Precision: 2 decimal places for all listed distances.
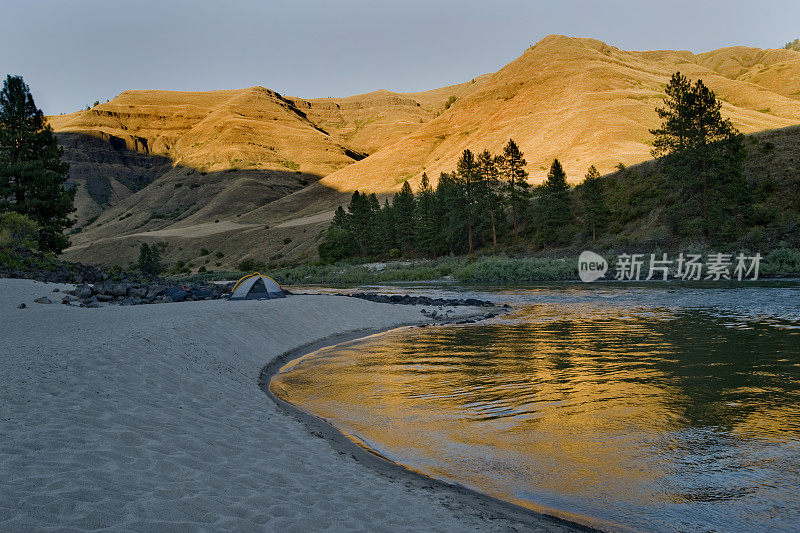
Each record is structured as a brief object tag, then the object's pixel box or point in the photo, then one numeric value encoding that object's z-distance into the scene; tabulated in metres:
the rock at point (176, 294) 27.80
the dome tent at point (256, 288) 28.54
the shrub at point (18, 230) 36.53
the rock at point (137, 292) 27.94
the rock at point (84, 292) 25.19
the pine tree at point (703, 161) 49.84
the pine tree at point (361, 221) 93.38
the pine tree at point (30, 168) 41.44
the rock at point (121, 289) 27.65
